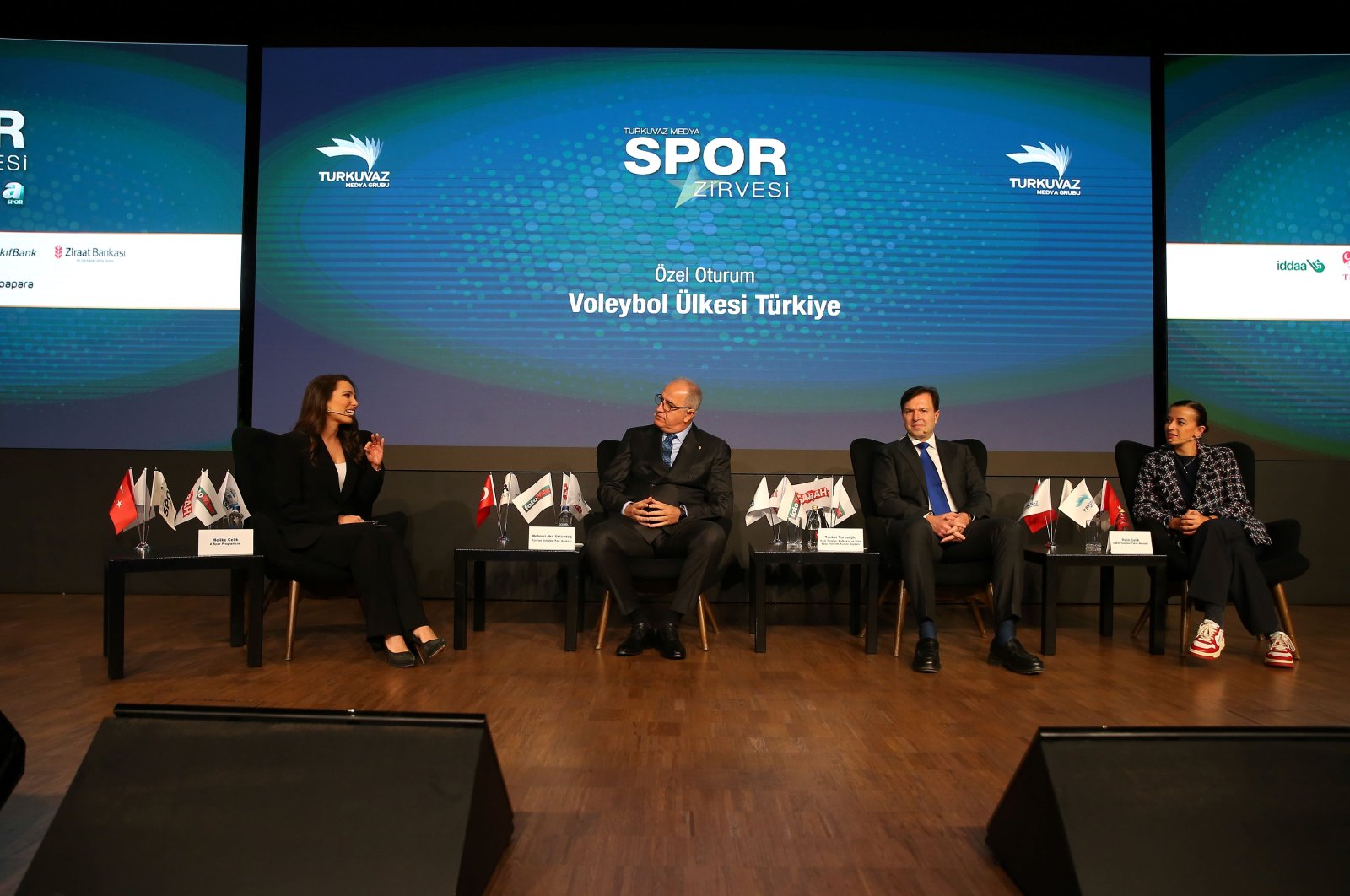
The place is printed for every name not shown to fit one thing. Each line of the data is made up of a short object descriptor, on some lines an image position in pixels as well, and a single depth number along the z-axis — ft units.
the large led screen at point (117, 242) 18.35
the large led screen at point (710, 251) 18.16
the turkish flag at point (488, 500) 14.93
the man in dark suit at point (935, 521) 13.01
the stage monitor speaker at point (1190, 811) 4.86
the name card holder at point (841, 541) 13.94
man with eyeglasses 13.66
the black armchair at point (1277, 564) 13.53
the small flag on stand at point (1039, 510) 14.78
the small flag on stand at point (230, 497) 14.01
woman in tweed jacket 13.07
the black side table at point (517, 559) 13.57
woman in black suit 12.59
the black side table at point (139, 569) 11.50
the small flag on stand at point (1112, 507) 14.92
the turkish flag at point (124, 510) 13.10
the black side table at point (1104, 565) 13.56
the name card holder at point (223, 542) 12.44
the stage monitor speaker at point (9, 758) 5.47
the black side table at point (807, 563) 13.65
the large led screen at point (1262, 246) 18.45
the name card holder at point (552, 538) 13.82
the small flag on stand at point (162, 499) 13.60
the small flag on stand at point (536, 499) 14.75
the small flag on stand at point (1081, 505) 14.65
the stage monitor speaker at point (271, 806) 4.83
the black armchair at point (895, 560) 13.87
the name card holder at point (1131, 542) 13.82
